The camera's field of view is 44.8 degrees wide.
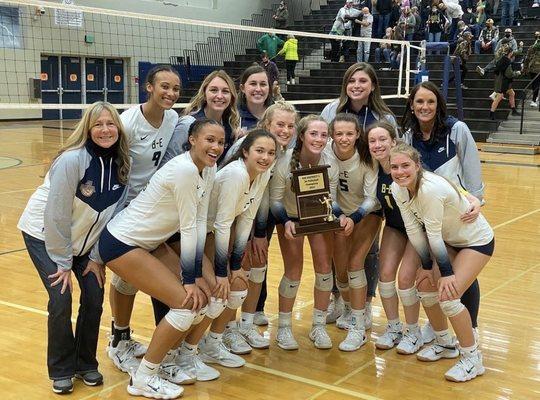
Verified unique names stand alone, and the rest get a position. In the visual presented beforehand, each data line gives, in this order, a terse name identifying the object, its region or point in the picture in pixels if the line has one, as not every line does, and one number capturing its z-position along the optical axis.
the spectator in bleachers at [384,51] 17.97
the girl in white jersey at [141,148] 3.65
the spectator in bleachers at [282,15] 22.58
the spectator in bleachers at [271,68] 13.41
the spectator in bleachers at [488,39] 17.51
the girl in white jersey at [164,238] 3.21
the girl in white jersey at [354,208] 3.87
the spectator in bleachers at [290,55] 18.72
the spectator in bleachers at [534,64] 15.09
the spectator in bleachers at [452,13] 18.00
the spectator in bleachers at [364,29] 18.39
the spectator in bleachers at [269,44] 19.22
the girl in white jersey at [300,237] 3.82
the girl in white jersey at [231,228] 3.40
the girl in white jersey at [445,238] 3.49
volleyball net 18.98
